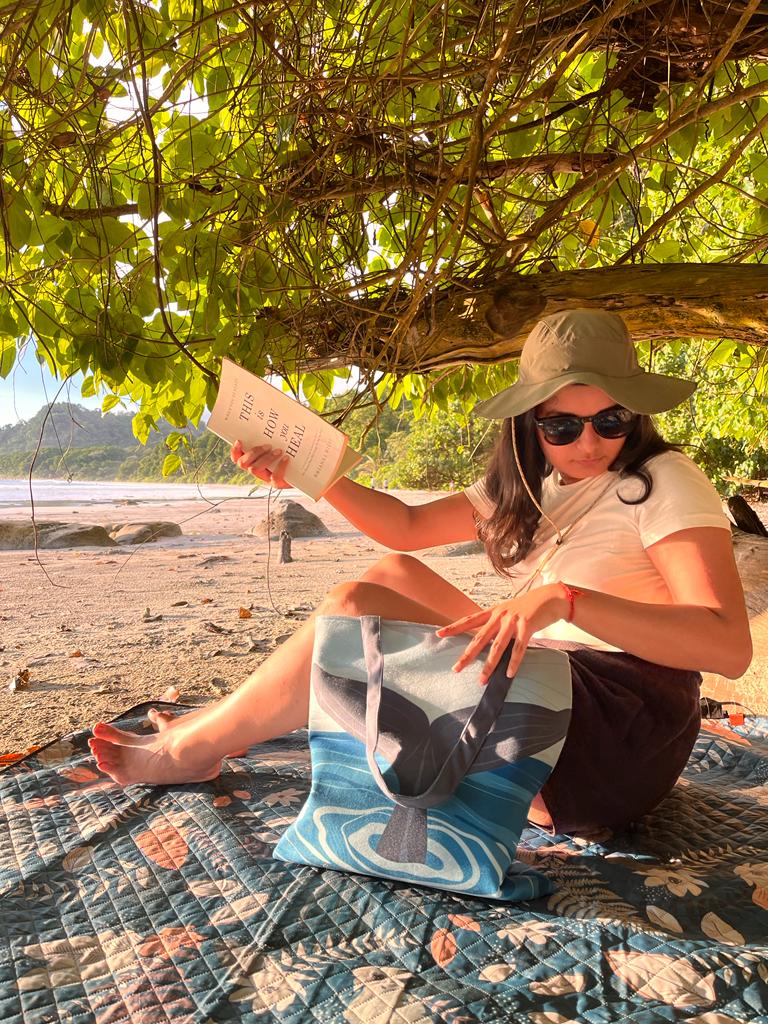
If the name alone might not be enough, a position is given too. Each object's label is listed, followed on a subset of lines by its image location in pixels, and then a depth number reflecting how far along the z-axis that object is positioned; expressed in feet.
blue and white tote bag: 5.01
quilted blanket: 4.22
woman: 5.21
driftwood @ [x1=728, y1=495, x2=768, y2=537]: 11.70
